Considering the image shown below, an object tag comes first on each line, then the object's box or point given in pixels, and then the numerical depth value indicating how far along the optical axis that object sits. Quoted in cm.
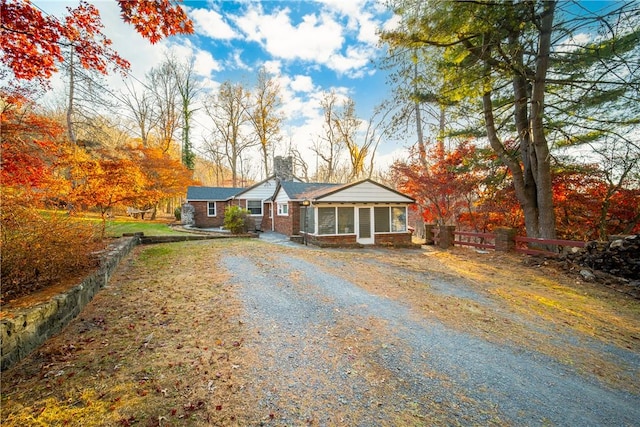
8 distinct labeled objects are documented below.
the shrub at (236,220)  1455
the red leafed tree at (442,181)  1240
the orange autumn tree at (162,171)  1969
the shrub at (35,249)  350
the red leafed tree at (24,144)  689
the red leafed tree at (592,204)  961
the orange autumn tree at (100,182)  755
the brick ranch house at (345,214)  1312
